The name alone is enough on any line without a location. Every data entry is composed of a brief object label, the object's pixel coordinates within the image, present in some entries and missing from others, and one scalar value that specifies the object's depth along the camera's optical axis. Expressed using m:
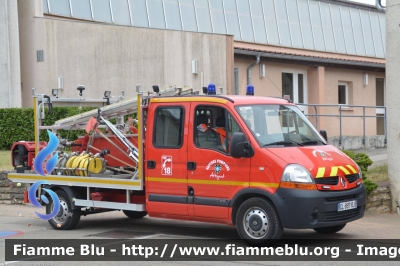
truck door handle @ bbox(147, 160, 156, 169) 11.26
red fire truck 9.85
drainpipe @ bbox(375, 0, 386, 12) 14.64
